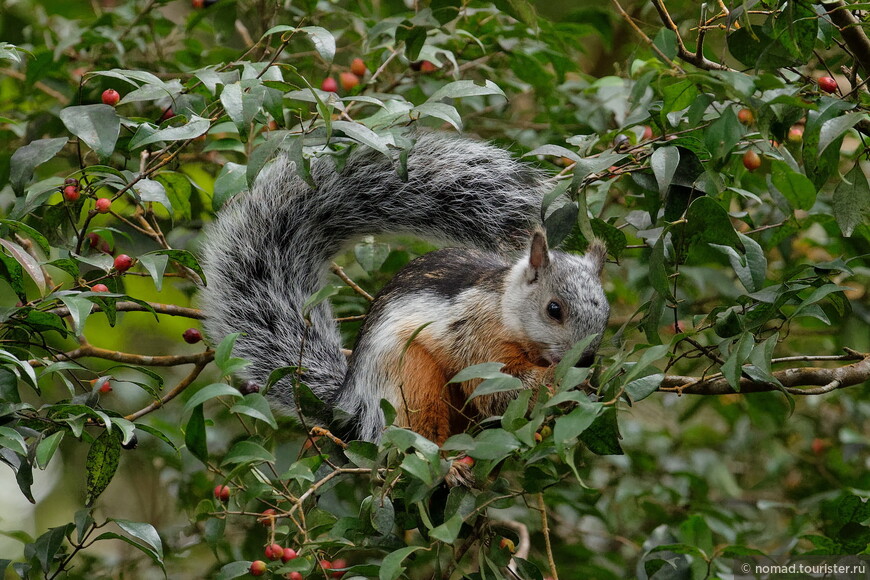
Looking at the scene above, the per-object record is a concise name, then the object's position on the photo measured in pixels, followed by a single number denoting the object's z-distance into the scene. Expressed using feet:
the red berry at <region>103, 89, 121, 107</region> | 15.25
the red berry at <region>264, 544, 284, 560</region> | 12.46
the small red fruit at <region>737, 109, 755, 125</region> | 18.54
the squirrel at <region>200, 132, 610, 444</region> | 17.48
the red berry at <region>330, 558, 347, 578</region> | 17.11
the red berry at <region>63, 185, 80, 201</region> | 14.33
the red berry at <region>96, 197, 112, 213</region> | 14.42
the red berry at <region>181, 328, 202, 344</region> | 17.61
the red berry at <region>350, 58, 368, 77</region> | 21.06
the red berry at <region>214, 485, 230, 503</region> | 14.15
